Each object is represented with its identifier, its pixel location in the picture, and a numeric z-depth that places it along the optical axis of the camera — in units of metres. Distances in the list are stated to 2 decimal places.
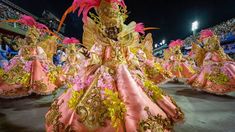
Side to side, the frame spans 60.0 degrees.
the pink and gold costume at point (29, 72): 4.81
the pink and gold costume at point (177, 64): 8.98
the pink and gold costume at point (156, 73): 4.96
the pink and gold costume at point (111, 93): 1.96
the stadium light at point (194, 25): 21.94
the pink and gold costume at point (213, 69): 5.10
